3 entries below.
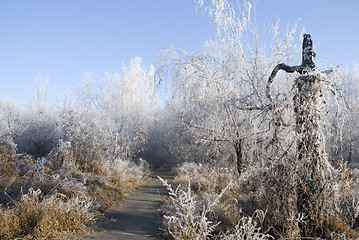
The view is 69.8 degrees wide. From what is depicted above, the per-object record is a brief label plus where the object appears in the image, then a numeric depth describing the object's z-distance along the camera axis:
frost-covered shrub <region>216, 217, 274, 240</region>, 3.27
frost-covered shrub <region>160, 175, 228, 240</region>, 3.51
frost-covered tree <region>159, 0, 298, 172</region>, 6.95
